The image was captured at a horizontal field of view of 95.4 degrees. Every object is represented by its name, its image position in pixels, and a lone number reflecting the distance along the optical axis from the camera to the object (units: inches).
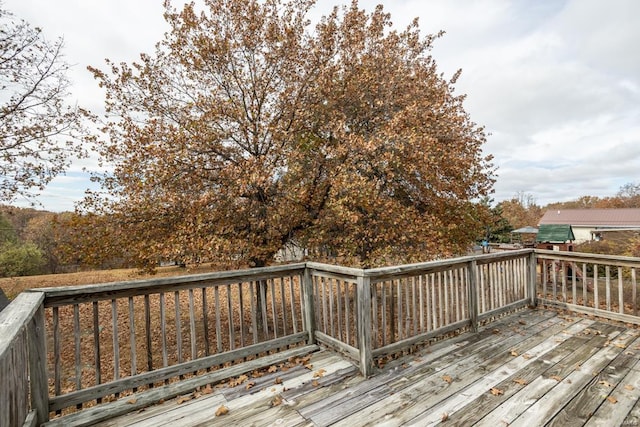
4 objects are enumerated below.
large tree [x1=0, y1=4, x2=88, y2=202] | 251.8
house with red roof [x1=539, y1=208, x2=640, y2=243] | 1105.2
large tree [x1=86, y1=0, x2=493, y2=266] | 201.0
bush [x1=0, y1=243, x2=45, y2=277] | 579.2
